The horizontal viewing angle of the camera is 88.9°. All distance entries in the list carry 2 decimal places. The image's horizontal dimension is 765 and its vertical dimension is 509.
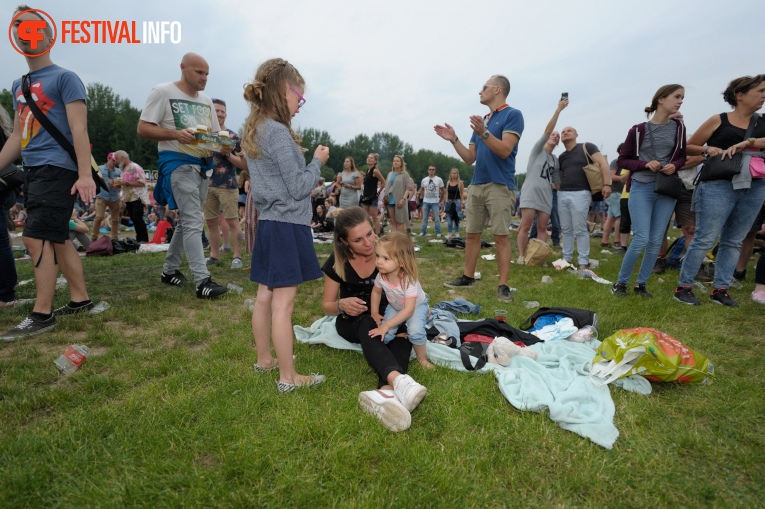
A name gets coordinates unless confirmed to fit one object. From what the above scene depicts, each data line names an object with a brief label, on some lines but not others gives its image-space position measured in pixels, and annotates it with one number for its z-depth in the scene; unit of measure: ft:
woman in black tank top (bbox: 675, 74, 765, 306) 13.20
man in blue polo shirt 14.78
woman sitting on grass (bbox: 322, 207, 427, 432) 7.94
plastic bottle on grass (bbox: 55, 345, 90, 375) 8.54
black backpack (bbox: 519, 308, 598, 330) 11.05
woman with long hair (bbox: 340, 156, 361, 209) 32.89
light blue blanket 6.71
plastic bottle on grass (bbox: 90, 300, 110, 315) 12.31
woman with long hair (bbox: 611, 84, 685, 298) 14.42
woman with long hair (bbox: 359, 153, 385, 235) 33.14
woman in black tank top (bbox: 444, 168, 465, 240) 36.24
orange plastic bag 7.79
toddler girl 8.83
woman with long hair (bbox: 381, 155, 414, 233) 32.37
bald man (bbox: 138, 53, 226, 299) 13.44
